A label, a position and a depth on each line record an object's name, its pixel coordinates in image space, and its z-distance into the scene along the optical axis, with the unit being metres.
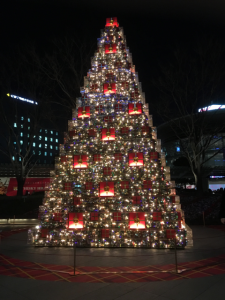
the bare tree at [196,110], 15.59
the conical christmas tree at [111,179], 7.52
